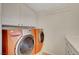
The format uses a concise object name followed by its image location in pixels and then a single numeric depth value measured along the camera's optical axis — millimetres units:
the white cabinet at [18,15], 896
